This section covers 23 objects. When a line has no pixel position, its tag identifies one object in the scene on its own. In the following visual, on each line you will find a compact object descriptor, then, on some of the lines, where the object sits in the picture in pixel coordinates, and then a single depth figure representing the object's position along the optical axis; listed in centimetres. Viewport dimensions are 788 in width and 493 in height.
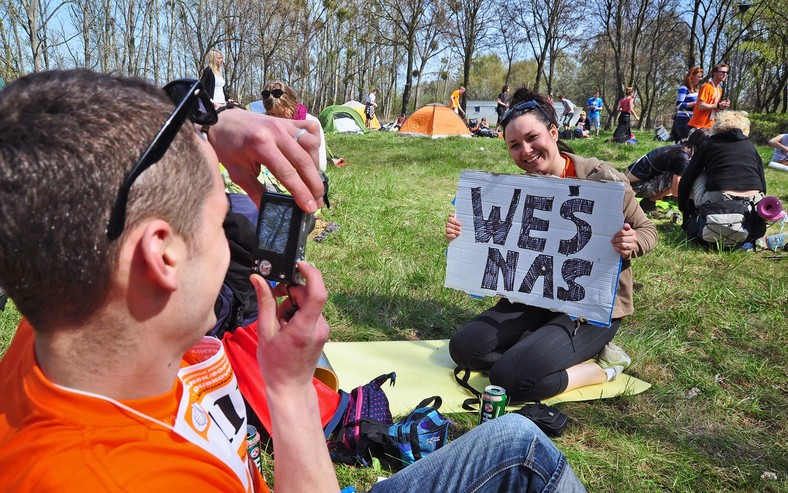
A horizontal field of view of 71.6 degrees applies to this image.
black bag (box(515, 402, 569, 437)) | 278
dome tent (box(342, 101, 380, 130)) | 2411
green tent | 2021
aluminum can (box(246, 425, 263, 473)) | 211
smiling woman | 314
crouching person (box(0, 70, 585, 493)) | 77
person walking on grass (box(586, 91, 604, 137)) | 2216
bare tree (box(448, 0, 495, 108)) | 3478
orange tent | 1855
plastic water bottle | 566
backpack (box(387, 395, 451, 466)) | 251
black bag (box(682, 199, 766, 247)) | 550
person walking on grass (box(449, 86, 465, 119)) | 2184
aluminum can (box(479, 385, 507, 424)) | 269
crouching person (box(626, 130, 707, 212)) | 704
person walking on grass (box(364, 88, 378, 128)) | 2520
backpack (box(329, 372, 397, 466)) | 259
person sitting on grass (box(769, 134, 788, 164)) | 1021
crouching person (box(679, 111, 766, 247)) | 554
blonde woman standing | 774
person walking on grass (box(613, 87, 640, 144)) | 1739
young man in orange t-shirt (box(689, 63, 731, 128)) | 990
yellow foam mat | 322
